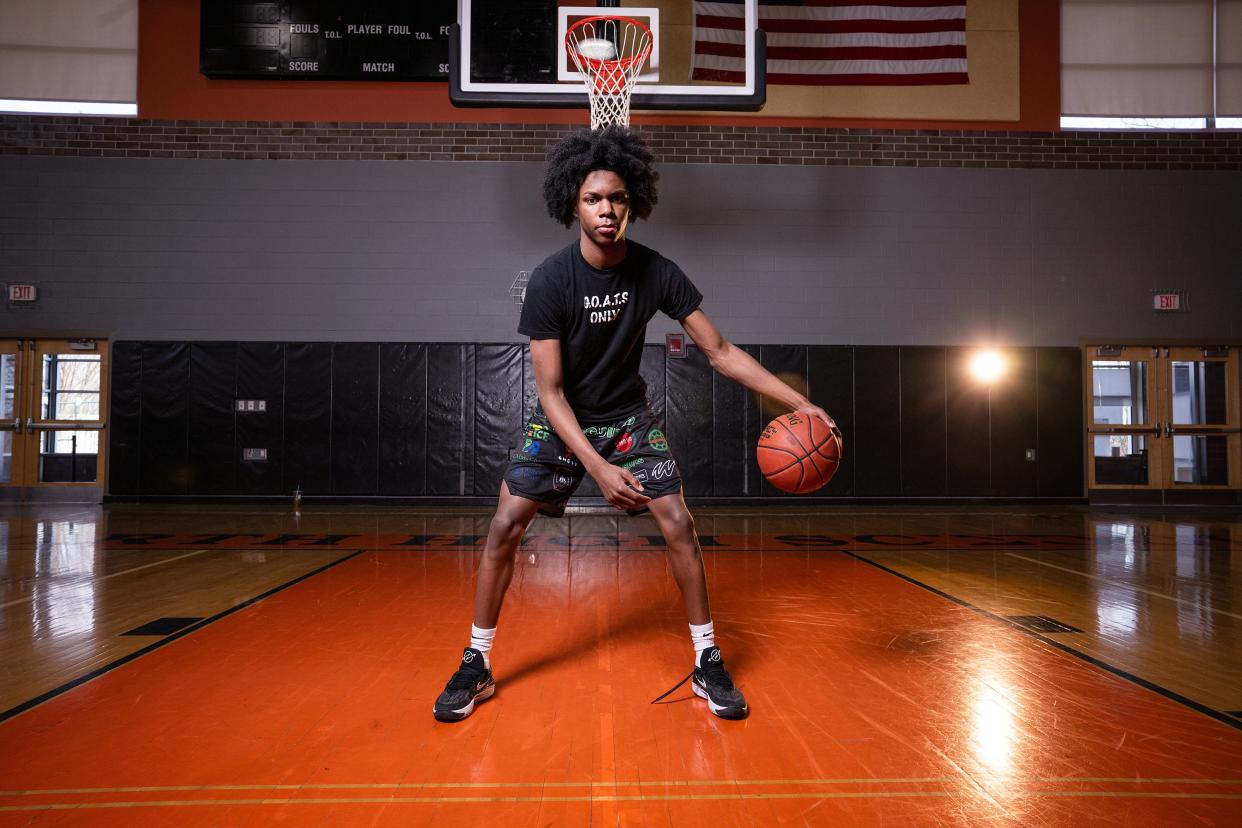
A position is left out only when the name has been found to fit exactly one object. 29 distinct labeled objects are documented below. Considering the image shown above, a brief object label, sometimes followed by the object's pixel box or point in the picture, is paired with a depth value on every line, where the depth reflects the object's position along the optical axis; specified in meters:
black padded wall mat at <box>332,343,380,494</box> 9.07
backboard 6.75
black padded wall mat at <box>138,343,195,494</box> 9.05
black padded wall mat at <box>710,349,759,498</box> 9.17
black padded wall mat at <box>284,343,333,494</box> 9.05
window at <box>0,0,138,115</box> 9.13
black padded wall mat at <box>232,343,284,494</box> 9.05
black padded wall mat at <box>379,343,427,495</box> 9.10
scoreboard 8.73
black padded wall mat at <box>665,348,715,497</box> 9.15
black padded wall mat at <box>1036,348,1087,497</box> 9.31
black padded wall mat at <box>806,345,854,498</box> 9.22
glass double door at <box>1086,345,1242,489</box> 9.48
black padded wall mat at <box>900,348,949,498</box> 9.23
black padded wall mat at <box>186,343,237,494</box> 9.05
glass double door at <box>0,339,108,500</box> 9.10
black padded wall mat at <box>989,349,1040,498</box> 9.27
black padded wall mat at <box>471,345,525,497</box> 9.14
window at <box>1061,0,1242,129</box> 9.43
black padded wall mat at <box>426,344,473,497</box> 9.12
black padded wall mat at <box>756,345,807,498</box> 9.18
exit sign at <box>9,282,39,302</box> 9.09
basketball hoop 6.57
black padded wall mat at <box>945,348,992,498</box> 9.26
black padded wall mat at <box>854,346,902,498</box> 9.21
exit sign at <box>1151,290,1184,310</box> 9.46
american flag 8.79
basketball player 2.29
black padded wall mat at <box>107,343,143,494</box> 9.03
